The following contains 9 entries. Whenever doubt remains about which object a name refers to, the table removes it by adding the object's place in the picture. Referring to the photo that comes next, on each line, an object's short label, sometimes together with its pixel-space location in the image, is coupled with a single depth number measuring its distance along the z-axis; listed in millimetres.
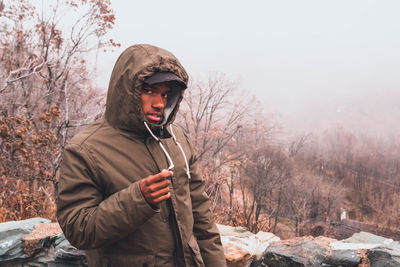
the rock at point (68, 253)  2488
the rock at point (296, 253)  2504
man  1152
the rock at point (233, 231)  3380
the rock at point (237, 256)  2676
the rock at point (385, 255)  2279
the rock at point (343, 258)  2445
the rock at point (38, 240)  2645
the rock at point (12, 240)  2600
